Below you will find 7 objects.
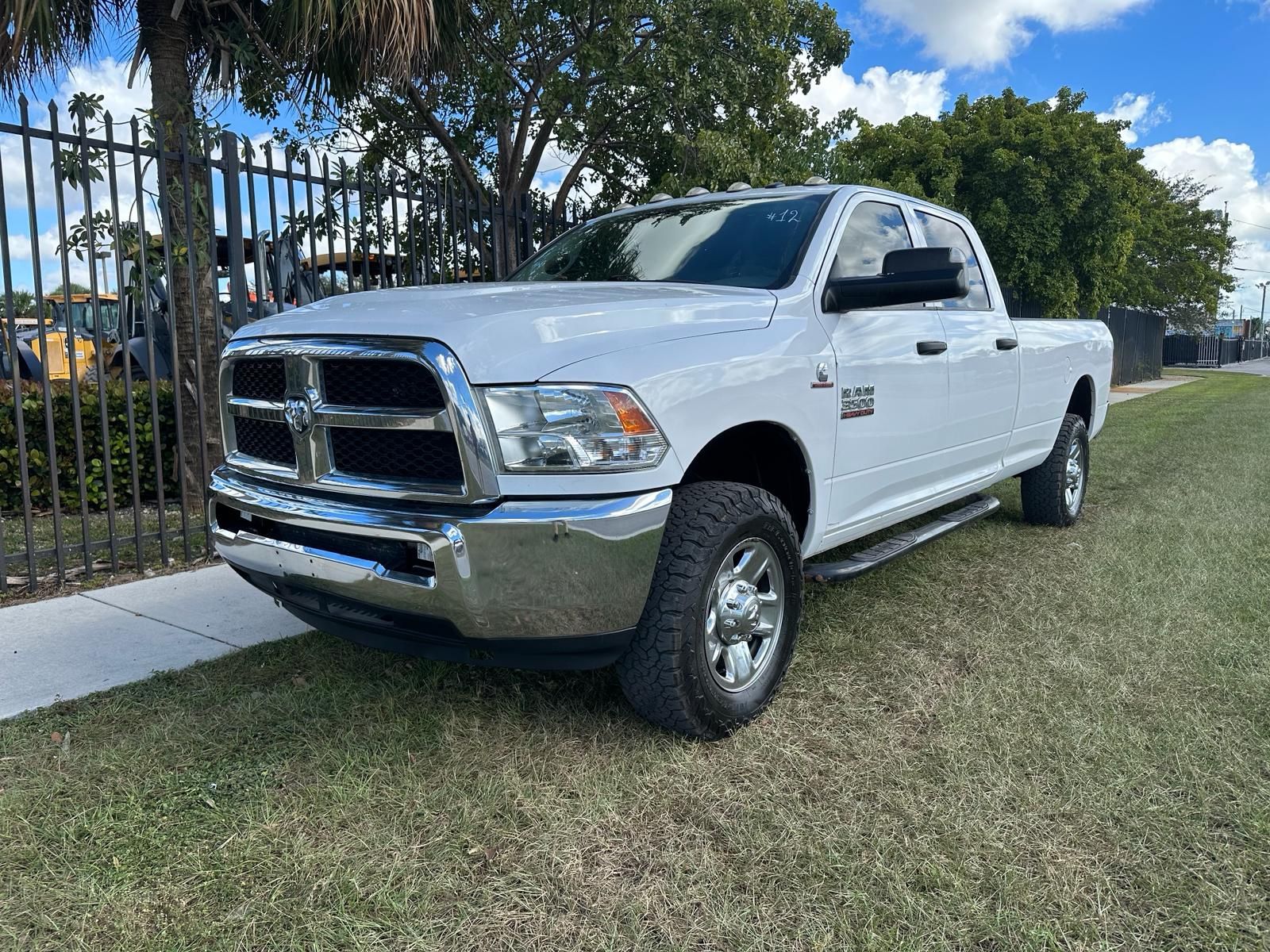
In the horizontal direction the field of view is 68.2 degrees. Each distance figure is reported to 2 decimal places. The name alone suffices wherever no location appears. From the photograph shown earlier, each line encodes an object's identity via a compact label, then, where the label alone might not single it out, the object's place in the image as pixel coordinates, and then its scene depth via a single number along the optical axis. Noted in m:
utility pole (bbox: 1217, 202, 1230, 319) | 34.69
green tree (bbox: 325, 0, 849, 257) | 9.80
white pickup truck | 2.50
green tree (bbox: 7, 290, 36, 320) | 22.40
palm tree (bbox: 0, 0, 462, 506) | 5.94
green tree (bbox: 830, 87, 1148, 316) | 18.56
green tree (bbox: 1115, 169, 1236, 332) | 28.59
